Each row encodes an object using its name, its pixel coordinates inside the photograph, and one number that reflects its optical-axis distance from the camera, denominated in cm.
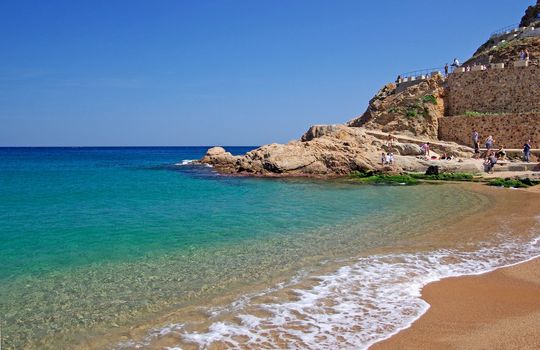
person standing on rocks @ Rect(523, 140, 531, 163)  2344
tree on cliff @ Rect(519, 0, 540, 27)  4270
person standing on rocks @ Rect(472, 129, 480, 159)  2627
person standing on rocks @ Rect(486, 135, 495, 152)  2545
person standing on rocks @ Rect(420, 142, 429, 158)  2678
